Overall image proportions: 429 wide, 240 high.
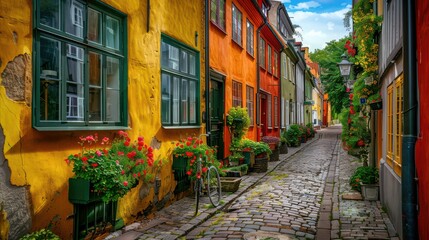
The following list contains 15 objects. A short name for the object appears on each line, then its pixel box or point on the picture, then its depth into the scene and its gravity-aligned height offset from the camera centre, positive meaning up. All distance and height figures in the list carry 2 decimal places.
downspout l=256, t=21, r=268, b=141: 16.83 +1.96
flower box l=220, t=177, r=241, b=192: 9.36 -1.38
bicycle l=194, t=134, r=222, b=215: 7.58 -1.16
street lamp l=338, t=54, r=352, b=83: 14.25 +2.09
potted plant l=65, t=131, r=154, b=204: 4.70 -0.57
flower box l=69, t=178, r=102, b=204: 4.68 -0.76
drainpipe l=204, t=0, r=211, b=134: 9.80 +1.50
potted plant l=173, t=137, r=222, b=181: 7.90 -0.61
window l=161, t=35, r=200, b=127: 7.90 +0.90
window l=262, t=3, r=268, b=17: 20.20 +6.05
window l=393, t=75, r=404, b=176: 5.68 +0.05
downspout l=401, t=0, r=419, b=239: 4.37 -0.01
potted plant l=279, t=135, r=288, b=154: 19.34 -1.03
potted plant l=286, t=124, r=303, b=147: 23.48 -0.61
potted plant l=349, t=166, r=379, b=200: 8.58 -1.27
